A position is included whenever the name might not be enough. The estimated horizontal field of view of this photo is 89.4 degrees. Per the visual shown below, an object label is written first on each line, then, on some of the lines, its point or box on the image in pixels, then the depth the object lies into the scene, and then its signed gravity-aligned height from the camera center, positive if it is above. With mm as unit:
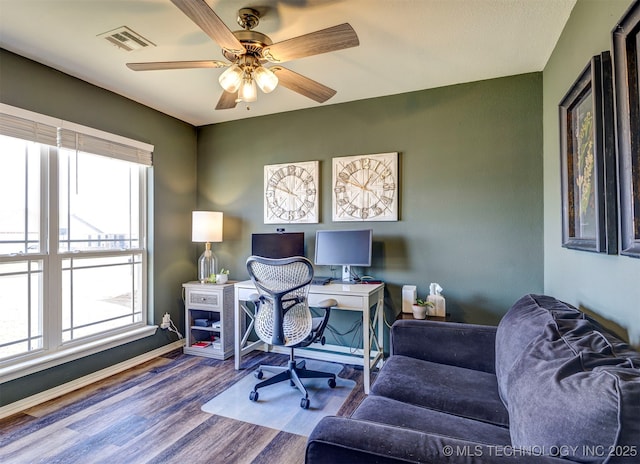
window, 2299 +44
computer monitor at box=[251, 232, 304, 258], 3164 -69
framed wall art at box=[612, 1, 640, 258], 1090 +387
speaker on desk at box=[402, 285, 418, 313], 2725 -520
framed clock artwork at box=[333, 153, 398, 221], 2982 +464
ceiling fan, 1554 +1000
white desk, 2521 -755
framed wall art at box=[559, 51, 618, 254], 1288 +339
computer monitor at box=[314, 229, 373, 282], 2871 -112
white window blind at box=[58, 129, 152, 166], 2555 +820
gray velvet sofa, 766 -561
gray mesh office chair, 2328 -537
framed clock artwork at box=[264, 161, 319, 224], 3271 +466
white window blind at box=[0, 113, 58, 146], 2201 +805
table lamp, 3355 +104
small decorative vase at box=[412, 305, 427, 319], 2559 -605
